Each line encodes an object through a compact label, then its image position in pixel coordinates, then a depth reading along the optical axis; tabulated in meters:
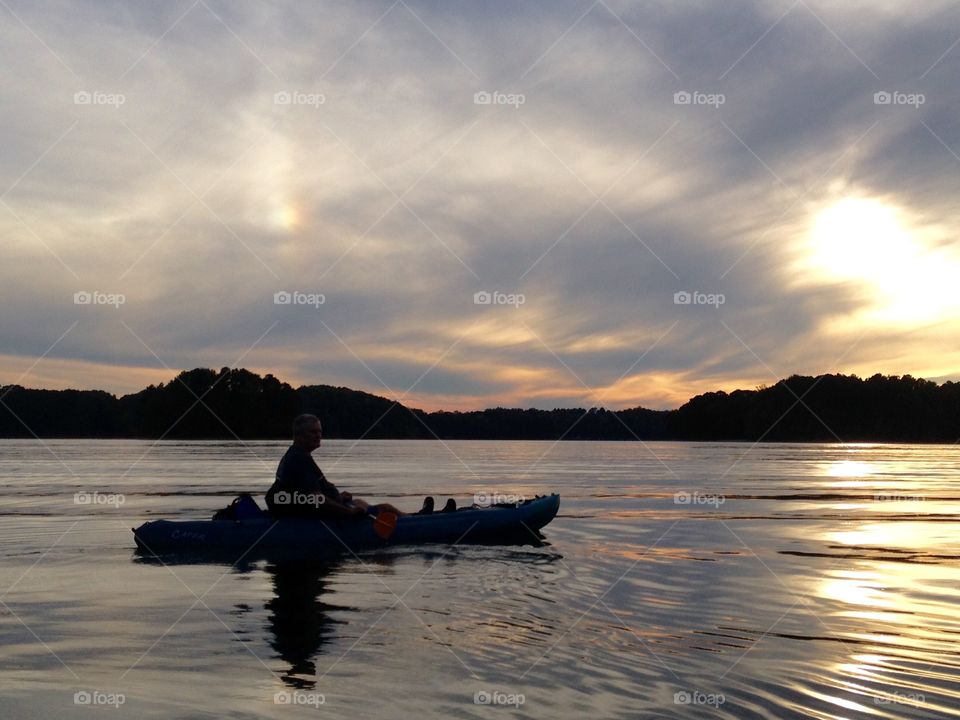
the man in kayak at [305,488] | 14.96
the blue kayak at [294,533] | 15.88
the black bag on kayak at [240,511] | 16.08
